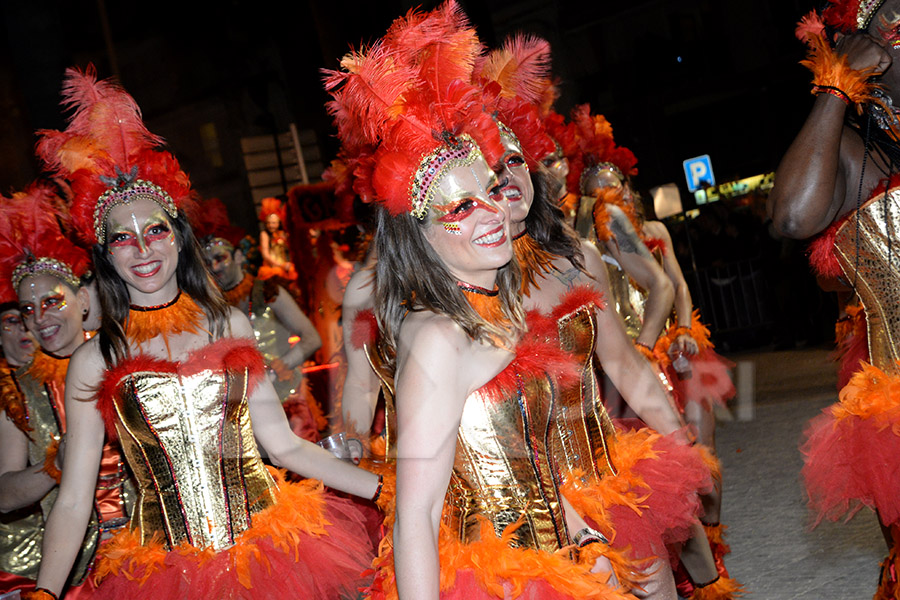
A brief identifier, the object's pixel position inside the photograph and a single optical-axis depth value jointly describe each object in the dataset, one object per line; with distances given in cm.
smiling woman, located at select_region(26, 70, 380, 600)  273
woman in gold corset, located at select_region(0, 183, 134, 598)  367
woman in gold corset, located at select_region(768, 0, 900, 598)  219
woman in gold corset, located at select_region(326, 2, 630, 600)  195
